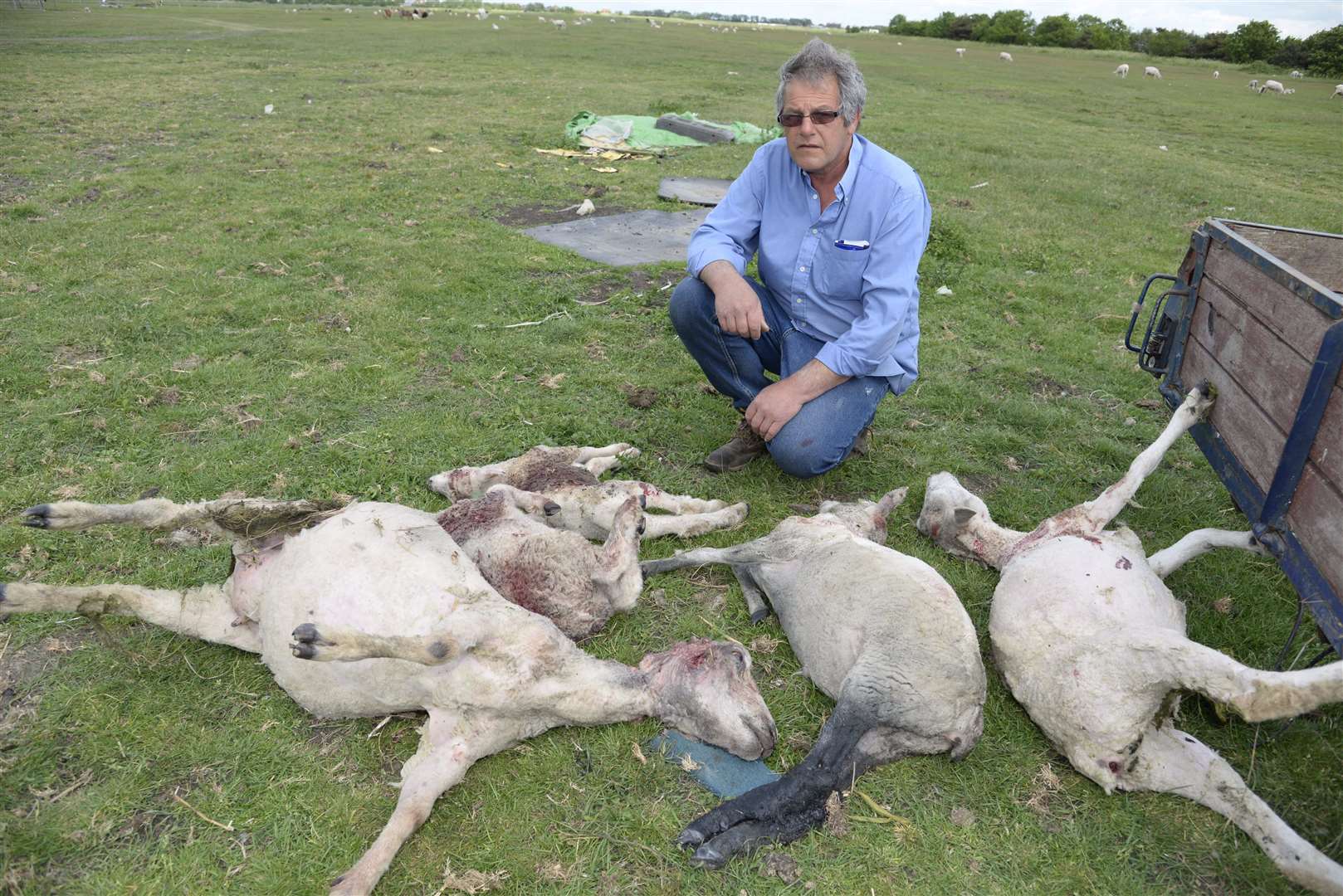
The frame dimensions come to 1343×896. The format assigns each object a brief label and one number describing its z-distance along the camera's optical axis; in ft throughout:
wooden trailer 8.57
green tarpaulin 42.68
